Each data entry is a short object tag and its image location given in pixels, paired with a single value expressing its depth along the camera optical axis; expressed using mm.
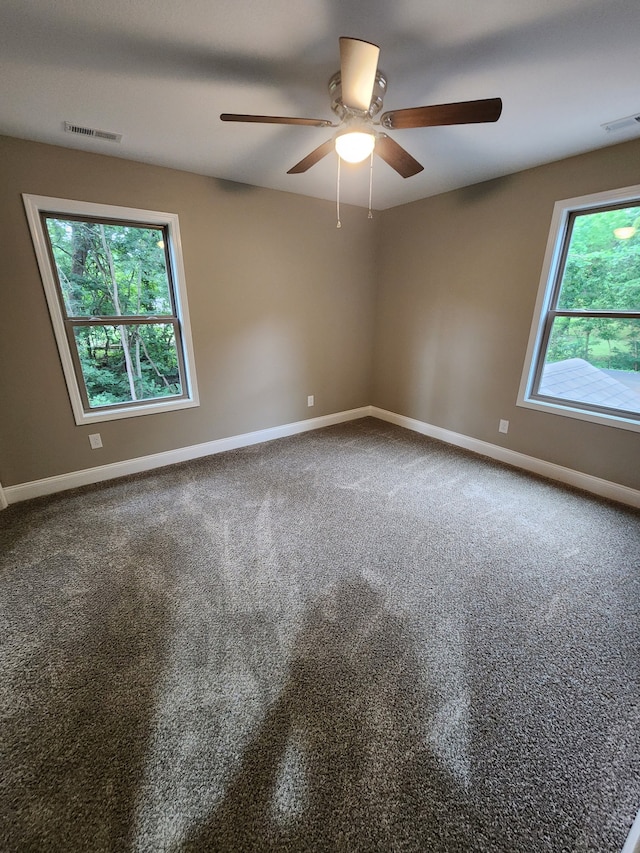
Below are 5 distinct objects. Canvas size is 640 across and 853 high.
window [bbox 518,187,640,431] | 2463
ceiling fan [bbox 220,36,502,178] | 1264
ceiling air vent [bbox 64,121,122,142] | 2076
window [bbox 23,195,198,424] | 2510
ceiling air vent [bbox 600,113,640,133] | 1984
